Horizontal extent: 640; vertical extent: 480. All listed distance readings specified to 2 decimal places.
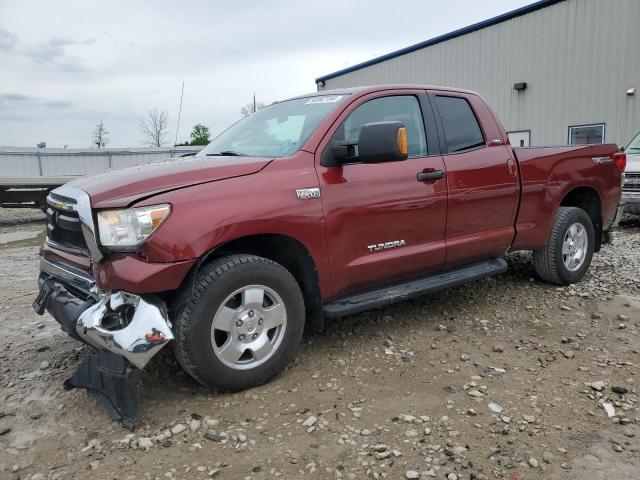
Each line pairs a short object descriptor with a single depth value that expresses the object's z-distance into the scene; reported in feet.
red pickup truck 9.13
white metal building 43.60
